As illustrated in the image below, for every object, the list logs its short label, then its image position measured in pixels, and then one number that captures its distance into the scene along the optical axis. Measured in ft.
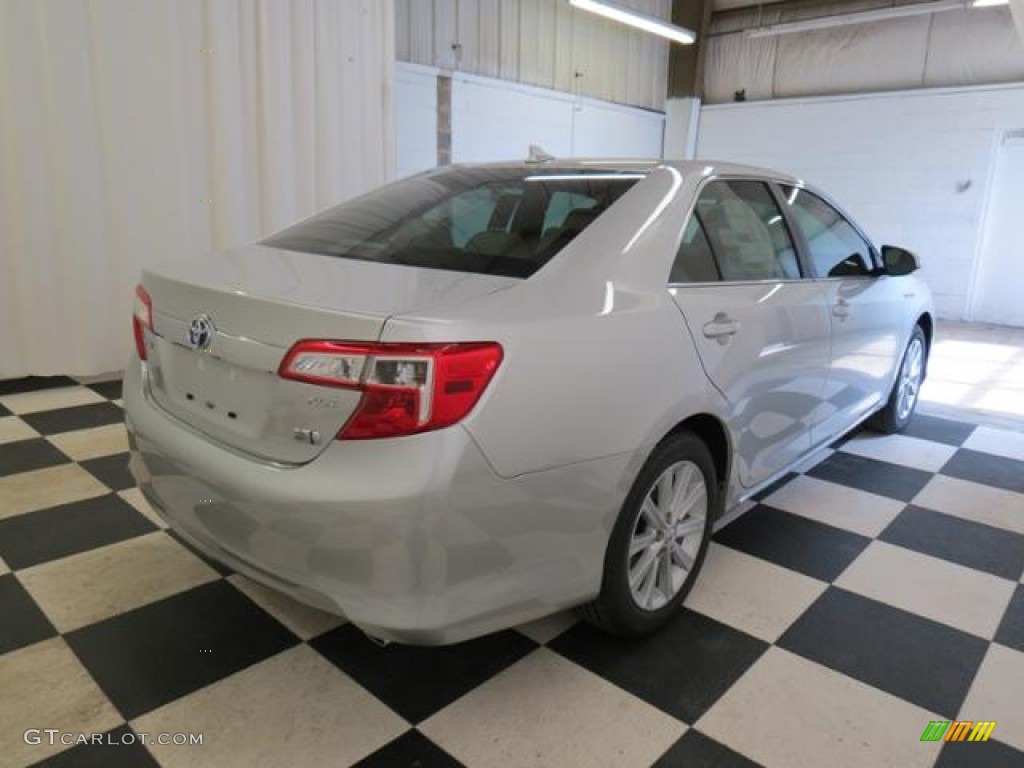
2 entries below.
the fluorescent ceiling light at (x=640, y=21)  21.56
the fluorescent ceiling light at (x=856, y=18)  23.04
